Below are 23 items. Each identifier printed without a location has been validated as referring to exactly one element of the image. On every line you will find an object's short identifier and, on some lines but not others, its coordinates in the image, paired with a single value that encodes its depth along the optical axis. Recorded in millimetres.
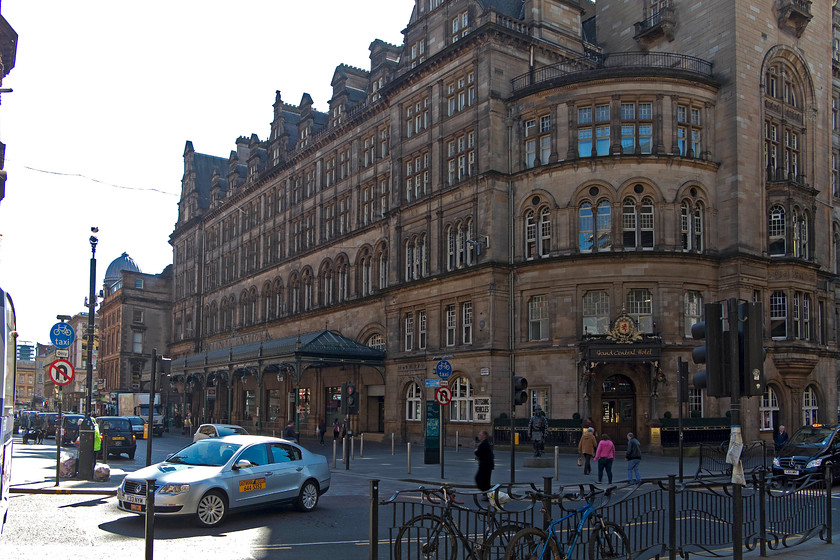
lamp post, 21531
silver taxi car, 14383
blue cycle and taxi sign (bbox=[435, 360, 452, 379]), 24547
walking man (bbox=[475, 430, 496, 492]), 17719
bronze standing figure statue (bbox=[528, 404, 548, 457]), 31578
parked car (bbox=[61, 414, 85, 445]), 40219
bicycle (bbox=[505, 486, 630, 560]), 9016
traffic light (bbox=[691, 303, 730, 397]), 10008
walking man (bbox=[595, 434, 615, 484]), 22612
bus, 11609
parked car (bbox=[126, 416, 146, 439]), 41188
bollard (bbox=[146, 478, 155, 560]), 9430
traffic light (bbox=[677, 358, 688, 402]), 24516
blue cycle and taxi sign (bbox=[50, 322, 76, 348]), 21312
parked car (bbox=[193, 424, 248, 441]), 29061
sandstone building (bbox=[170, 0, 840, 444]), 35656
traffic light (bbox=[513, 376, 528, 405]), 22578
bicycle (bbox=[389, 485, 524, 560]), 9180
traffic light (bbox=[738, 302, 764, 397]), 9812
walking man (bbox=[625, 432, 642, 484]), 22516
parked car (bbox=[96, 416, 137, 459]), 33531
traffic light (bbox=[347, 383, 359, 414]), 31875
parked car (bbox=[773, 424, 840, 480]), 22516
